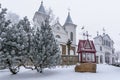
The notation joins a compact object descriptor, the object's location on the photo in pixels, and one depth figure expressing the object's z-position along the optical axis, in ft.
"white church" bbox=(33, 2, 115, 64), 130.52
